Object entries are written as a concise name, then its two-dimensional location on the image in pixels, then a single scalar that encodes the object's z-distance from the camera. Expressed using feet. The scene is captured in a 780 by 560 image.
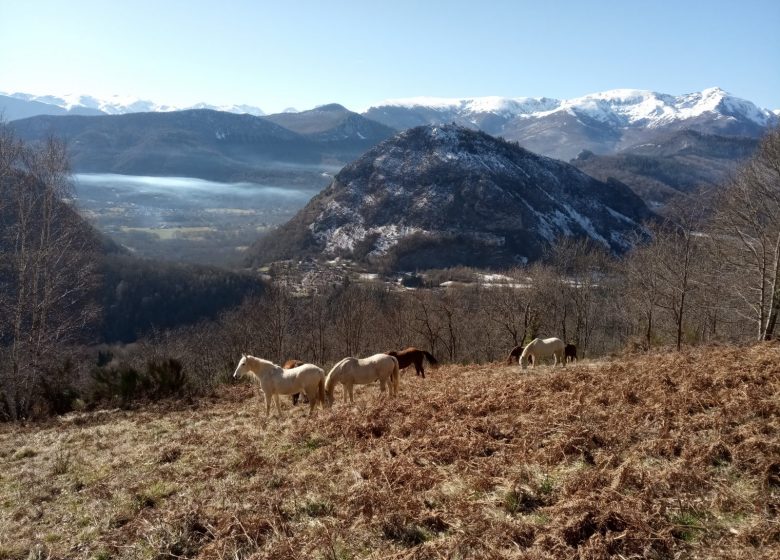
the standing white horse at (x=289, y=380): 44.86
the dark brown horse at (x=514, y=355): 73.07
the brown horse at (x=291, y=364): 60.41
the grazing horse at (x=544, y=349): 64.59
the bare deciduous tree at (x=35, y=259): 71.15
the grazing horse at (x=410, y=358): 60.70
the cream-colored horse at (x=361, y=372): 45.78
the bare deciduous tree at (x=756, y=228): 74.23
